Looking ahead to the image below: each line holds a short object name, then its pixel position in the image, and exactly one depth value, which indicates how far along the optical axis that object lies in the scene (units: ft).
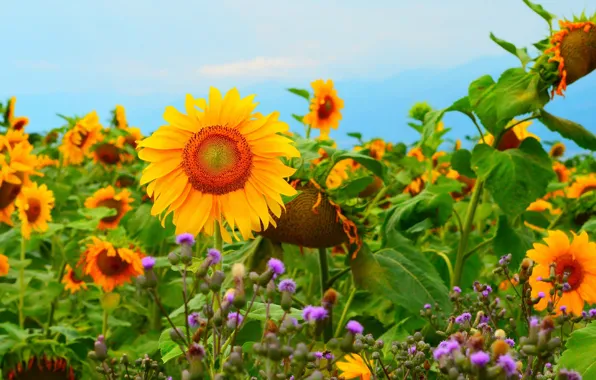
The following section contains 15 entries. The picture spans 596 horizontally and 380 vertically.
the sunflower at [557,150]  19.12
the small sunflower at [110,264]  8.07
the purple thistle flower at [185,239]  3.14
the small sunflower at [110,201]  11.02
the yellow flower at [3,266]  8.14
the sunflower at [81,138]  14.66
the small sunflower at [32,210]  8.66
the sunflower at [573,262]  5.49
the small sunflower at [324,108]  12.94
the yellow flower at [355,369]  3.93
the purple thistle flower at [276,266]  2.91
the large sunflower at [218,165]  4.46
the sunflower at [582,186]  11.11
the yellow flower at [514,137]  8.63
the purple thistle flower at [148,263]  2.89
